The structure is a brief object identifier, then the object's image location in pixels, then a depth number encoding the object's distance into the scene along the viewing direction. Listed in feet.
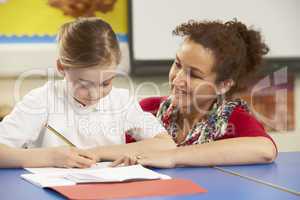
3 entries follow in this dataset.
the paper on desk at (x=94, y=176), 4.42
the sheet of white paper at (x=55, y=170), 4.80
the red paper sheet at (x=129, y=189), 4.10
